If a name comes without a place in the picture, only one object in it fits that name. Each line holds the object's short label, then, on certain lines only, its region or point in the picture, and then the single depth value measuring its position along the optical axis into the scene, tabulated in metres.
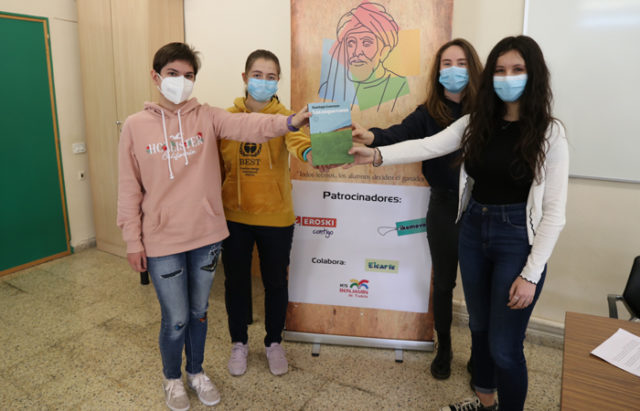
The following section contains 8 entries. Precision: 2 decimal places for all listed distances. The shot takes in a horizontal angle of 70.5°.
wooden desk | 1.08
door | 3.57
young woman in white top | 1.56
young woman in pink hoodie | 1.84
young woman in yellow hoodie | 2.08
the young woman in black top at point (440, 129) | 2.08
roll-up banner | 2.34
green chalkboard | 3.60
